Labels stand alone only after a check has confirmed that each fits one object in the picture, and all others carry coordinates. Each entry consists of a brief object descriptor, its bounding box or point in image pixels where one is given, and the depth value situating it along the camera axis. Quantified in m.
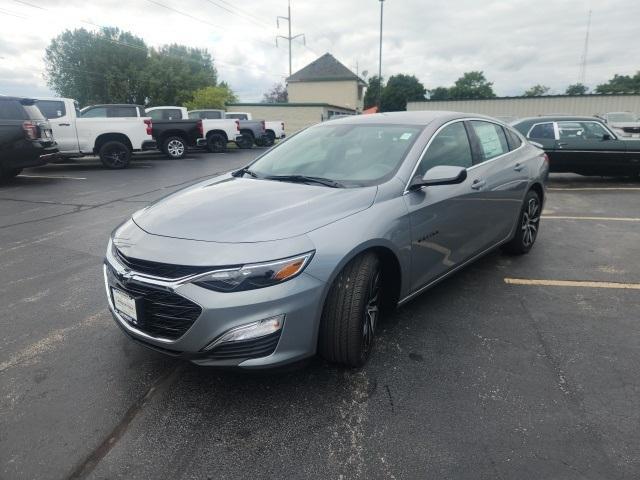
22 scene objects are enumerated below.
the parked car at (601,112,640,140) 17.67
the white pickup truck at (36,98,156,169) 12.98
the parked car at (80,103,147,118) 13.94
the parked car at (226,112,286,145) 24.36
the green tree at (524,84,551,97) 89.24
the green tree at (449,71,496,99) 82.89
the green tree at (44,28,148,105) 49.84
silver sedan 2.30
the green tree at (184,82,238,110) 37.41
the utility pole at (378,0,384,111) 35.87
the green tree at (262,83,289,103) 73.31
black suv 10.06
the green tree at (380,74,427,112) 73.38
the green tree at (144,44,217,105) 49.53
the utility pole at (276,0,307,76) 49.64
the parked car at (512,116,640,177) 9.80
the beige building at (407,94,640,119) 28.67
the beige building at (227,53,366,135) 53.91
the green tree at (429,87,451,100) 80.11
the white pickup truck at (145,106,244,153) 17.81
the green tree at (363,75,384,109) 73.75
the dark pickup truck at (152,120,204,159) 16.77
